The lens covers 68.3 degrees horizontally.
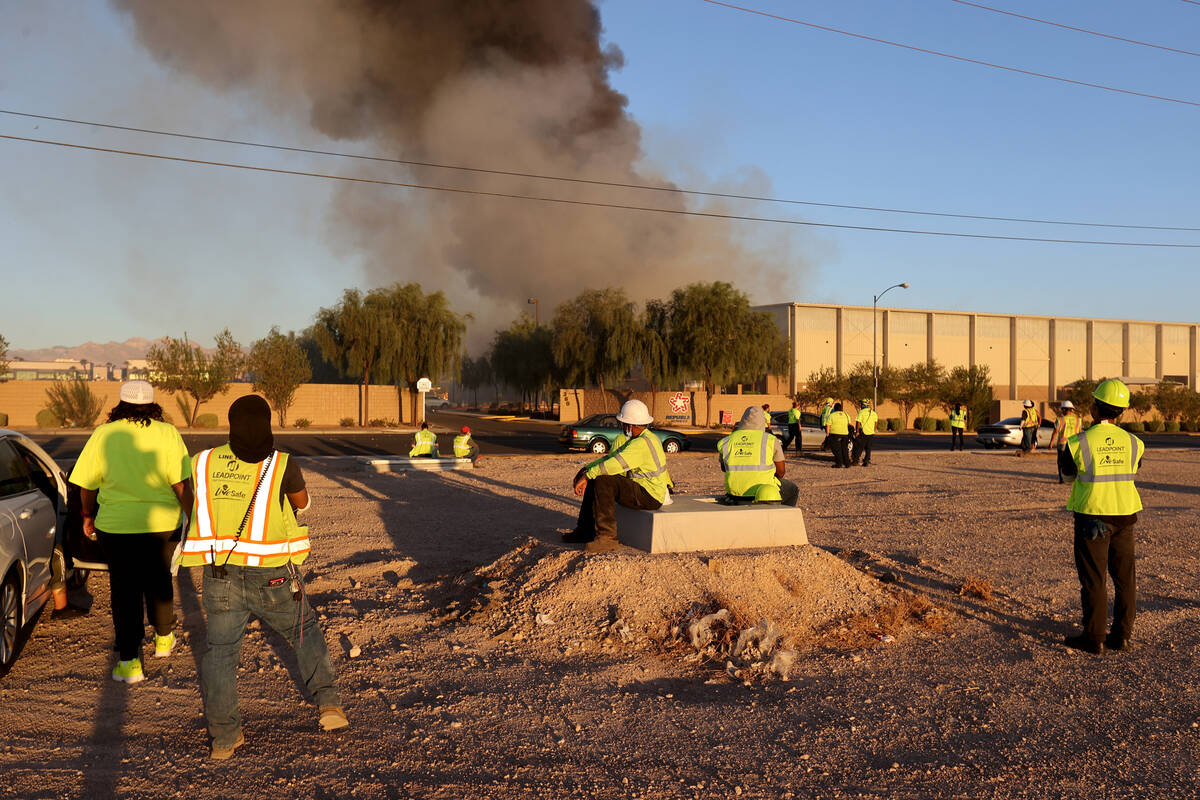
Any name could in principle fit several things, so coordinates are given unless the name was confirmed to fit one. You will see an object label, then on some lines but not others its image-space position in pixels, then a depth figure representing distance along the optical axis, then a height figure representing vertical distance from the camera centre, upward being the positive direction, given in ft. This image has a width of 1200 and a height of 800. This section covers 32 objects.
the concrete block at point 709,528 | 24.36 -4.12
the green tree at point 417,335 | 151.23 +8.58
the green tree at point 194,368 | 131.95 +2.66
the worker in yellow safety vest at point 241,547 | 13.88 -2.59
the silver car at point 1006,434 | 103.91 -6.38
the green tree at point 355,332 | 149.18 +9.00
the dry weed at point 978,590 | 25.26 -6.03
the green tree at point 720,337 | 158.20 +8.29
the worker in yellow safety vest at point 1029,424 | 82.12 -4.09
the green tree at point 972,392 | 178.70 -2.29
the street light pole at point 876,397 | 162.44 -3.03
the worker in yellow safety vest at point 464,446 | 66.90 -4.75
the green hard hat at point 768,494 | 27.48 -3.48
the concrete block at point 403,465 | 64.90 -6.00
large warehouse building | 220.64 +9.74
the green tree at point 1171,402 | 193.77 -4.92
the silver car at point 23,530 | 17.43 -3.07
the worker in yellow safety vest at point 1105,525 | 20.08 -3.32
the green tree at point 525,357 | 203.31 +6.21
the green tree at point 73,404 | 130.31 -2.58
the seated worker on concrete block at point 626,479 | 25.34 -2.79
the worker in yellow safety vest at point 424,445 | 66.80 -4.60
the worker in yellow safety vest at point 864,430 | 71.56 -3.99
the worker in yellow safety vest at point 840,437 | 70.28 -4.43
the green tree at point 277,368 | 139.03 +2.70
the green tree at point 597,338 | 165.48 +8.73
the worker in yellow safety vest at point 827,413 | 72.59 -2.66
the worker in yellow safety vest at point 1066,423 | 59.21 -2.91
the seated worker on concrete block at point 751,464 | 27.66 -2.57
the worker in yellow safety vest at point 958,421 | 90.02 -4.09
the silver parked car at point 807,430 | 97.19 -5.34
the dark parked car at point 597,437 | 90.94 -5.56
